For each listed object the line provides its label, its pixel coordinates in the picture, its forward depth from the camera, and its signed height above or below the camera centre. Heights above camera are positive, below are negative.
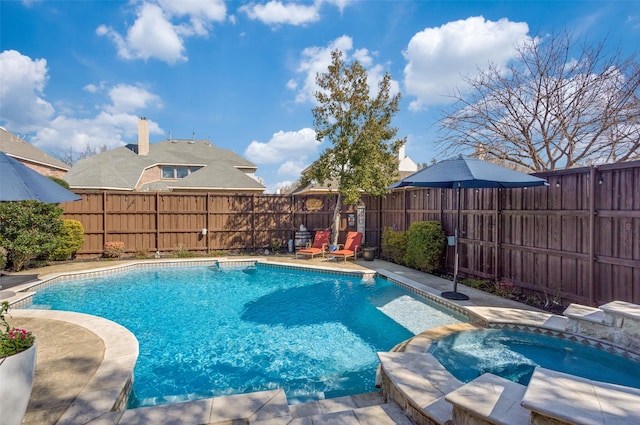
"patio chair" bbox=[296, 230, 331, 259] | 11.20 -1.20
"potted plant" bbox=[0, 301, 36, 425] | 2.09 -1.13
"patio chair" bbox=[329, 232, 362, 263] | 10.62 -1.22
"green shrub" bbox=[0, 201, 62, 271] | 8.38 -0.47
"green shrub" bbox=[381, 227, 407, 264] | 9.98 -1.05
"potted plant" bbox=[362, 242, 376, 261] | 10.96 -1.40
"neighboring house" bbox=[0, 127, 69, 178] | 17.70 +3.56
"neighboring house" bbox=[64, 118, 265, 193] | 18.67 +3.12
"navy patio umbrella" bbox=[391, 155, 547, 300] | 5.44 +0.69
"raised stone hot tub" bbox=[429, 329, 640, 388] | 3.59 -1.84
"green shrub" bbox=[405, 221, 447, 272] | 8.41 -0.86
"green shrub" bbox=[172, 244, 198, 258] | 11.65 -1.50
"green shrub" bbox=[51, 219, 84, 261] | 9.96 -0.88
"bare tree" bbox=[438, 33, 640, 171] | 7.91 +2.98
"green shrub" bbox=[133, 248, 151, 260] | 11.30 -1.50
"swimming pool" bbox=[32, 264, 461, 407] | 3.67 -1.95
